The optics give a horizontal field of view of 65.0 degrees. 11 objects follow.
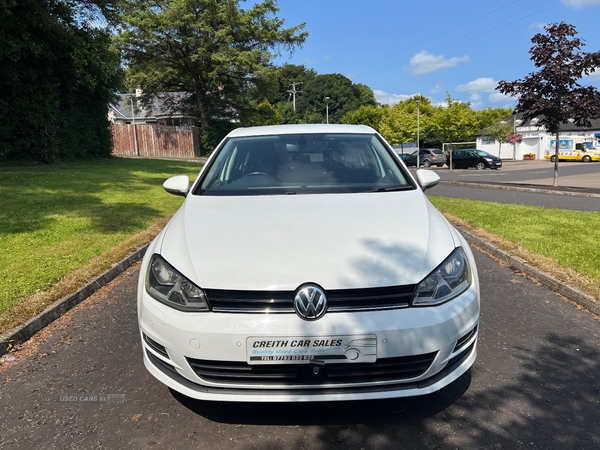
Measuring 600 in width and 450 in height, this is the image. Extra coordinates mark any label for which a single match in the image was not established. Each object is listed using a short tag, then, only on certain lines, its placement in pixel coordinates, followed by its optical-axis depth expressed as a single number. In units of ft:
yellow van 146.00
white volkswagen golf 7.27
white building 167.43
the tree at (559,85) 50.47
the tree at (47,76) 50.96
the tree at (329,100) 277.64
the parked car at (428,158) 123.95
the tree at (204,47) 98.12
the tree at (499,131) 162.81
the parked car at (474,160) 111.34
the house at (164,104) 119.96
